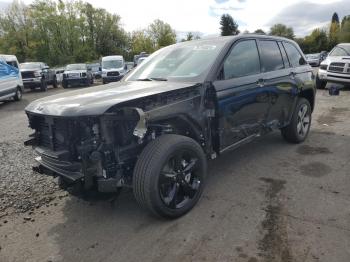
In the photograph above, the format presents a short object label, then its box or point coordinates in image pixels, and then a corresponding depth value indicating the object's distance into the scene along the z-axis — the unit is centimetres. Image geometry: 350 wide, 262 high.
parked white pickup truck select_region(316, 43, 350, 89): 1257
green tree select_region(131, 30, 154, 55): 6203
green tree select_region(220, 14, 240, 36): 6771
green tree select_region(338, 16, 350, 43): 6172
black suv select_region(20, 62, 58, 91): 2028
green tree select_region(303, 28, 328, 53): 6544
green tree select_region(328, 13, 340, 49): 6618
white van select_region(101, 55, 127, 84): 2370
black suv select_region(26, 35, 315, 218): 315
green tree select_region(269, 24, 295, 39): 7757
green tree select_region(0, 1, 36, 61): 4612
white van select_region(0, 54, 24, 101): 1386
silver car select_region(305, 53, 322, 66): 3528
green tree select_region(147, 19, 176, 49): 6800
